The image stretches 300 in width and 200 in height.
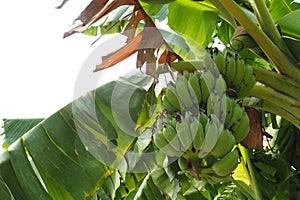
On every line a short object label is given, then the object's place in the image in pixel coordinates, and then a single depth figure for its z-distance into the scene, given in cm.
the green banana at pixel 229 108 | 236
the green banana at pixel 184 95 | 238
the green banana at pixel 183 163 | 241
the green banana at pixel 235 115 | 238
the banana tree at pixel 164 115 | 236
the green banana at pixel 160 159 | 309
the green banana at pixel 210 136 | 228
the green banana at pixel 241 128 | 242
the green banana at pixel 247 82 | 249
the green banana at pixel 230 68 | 247
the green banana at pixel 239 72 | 248
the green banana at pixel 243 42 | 270
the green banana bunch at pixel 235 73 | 248
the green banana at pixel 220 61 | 248
